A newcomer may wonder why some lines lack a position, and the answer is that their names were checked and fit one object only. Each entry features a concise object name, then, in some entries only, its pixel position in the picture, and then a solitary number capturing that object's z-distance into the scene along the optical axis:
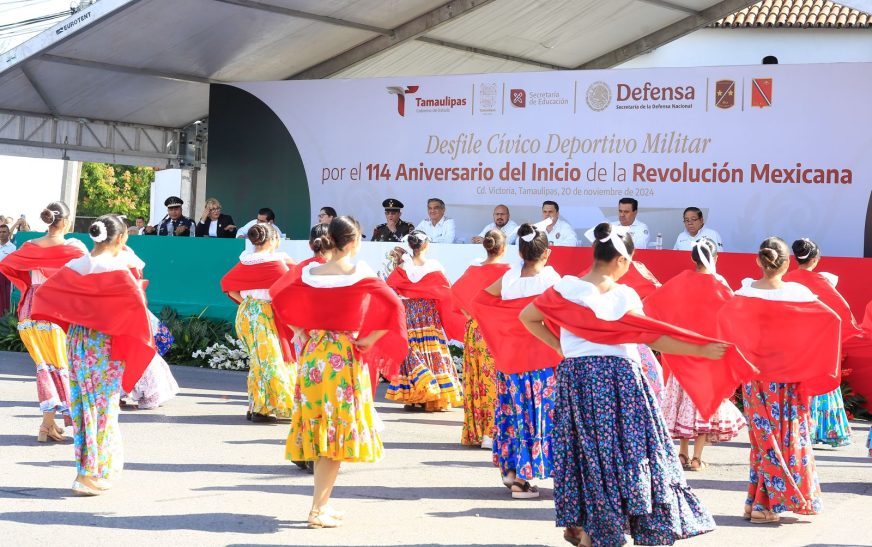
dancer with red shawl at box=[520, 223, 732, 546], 5.48
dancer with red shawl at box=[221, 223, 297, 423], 10.11
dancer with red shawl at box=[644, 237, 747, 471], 8.12
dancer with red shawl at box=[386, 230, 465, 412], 11.03
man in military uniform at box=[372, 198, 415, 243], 15.02
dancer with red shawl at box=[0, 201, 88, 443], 9.09
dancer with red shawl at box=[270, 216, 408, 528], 6.49
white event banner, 14.99
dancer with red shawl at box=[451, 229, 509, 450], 8.78
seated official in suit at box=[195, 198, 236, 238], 16.88
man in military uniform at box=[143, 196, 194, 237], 16.62
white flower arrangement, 14.43
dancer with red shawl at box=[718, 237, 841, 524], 6.81
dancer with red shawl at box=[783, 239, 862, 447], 9.05
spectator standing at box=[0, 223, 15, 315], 16.66
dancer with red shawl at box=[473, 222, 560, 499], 7.42
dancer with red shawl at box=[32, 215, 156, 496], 7.20
